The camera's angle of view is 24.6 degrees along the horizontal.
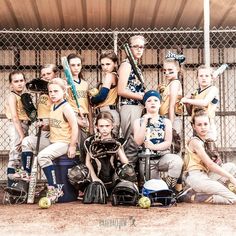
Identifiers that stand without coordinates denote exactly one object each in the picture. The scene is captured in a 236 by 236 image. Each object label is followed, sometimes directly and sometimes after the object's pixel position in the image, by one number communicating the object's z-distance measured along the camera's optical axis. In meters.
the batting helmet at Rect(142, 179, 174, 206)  5.31
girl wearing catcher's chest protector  5.72
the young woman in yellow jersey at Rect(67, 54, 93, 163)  6.09
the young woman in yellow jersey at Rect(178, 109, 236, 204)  5.67
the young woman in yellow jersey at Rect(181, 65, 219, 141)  6.10
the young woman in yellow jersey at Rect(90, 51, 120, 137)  5.99
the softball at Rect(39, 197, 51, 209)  5.28
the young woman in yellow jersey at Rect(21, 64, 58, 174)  6.02
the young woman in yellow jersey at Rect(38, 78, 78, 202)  5.72
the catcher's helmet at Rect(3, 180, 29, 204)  5.87
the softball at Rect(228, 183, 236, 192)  5.96
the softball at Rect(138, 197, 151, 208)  5.20
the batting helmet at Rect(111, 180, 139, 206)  5.37
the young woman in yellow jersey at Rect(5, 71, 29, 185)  6.17
